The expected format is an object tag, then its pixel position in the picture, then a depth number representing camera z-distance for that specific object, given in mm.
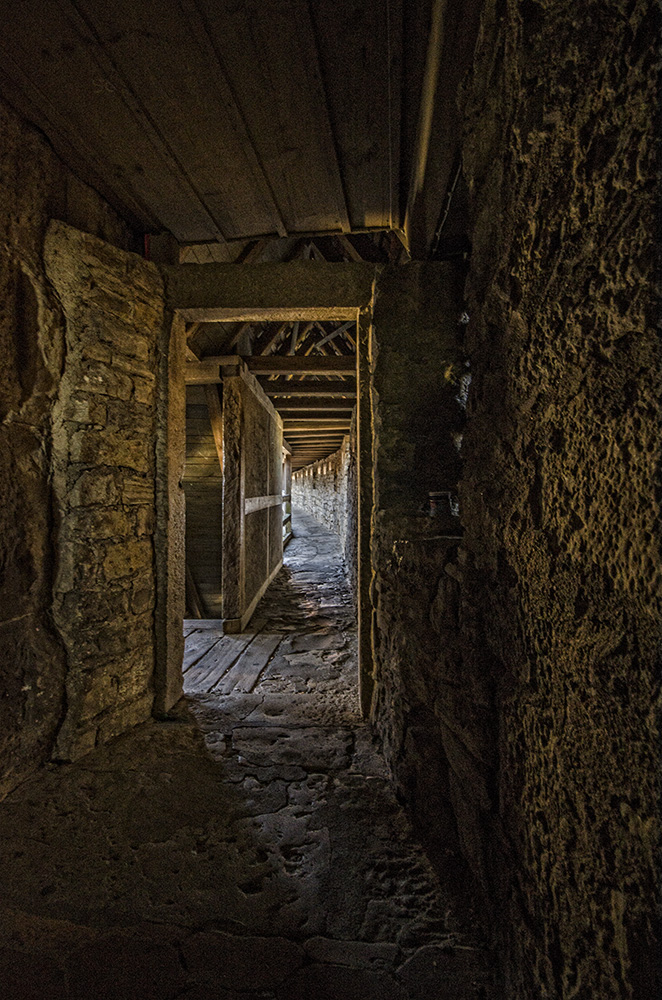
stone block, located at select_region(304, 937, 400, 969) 1204
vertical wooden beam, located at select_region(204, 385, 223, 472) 4945
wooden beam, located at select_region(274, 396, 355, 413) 5926
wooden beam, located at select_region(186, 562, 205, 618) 6238
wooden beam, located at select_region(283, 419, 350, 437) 7510
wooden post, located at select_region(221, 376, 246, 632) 4434
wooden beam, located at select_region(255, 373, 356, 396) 5016
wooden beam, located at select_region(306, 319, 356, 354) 5097
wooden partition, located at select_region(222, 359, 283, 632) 4418
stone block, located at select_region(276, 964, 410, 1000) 1139
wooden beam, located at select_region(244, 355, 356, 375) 4410
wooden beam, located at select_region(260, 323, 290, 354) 5009
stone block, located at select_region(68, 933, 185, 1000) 1140
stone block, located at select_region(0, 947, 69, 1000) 1139
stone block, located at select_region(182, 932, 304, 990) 1173
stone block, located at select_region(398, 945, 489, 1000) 1132
